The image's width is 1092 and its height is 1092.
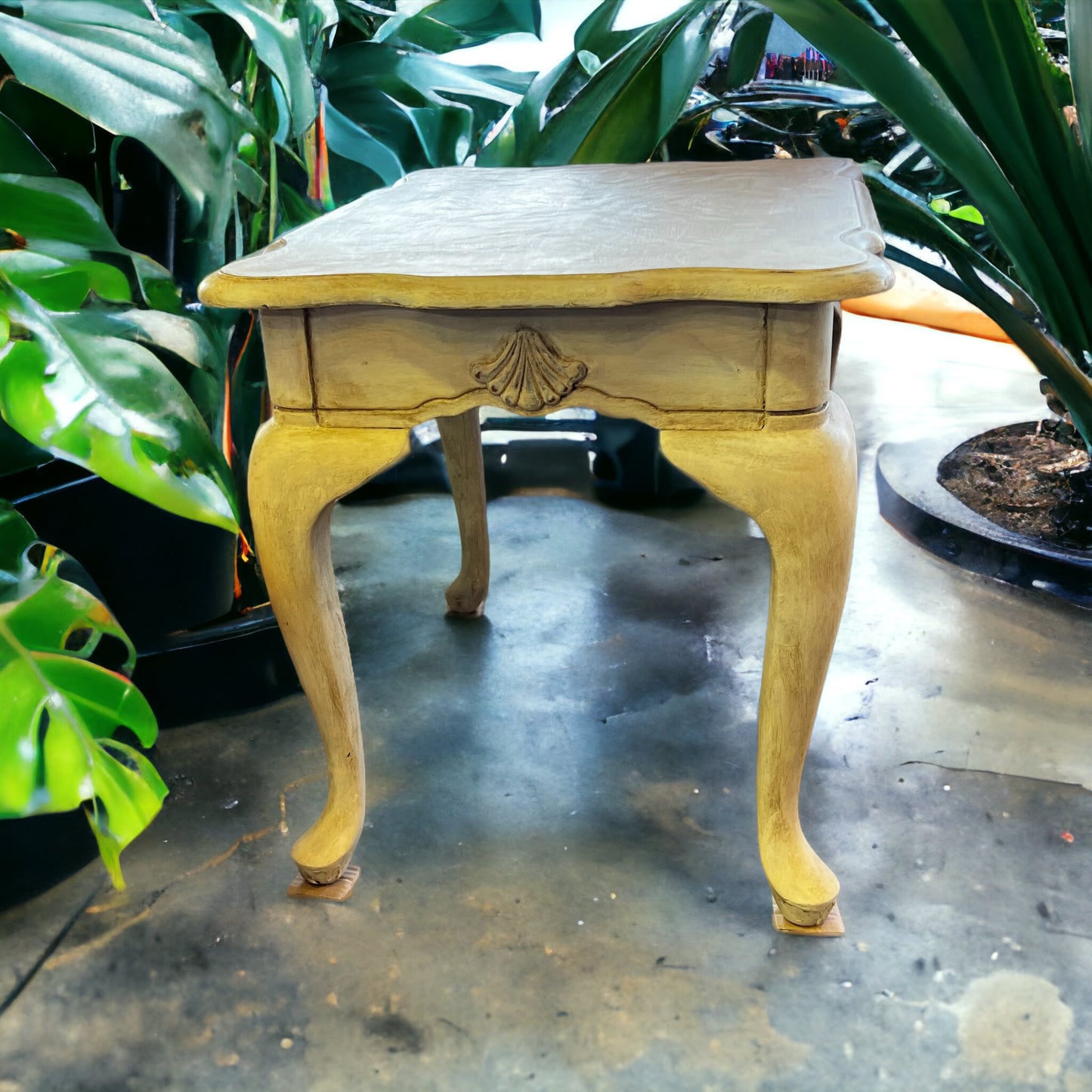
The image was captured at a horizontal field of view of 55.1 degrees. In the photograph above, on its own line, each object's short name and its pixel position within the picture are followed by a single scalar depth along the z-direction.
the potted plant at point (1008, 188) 0.99
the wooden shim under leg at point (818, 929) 0.85
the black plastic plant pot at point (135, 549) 0.99
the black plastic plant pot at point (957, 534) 1.37
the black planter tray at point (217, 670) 1.13
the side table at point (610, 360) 0.68
